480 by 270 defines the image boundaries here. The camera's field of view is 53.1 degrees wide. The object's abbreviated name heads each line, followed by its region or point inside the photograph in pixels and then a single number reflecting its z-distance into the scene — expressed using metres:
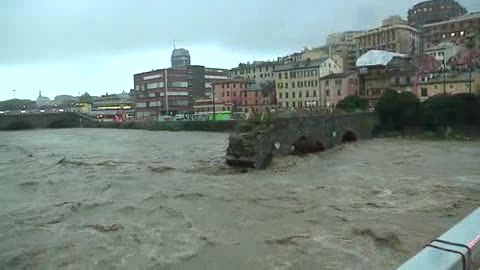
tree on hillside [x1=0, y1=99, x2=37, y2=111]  180.00
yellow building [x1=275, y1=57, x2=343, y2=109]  89.62
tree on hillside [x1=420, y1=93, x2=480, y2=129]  51.47
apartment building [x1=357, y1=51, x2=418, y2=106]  79.44
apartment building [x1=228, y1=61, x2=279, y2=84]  119.56
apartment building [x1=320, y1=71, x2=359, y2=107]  84.94
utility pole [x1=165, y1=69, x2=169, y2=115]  120.31
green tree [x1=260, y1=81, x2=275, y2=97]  100.81
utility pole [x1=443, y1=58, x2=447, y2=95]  67.62
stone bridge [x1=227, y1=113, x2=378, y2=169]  30.47
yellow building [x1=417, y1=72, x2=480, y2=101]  66.88
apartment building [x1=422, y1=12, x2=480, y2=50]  110.94
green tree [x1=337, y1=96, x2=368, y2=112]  68.94
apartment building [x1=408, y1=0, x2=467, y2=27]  154.62
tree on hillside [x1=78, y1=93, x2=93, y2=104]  190.38
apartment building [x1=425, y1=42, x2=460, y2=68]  94.25
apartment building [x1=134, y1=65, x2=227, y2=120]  120.75
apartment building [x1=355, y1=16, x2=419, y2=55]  120.31
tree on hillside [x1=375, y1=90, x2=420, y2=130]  55.12
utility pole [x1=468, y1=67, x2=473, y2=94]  63.68
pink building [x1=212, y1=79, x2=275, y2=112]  101.06
